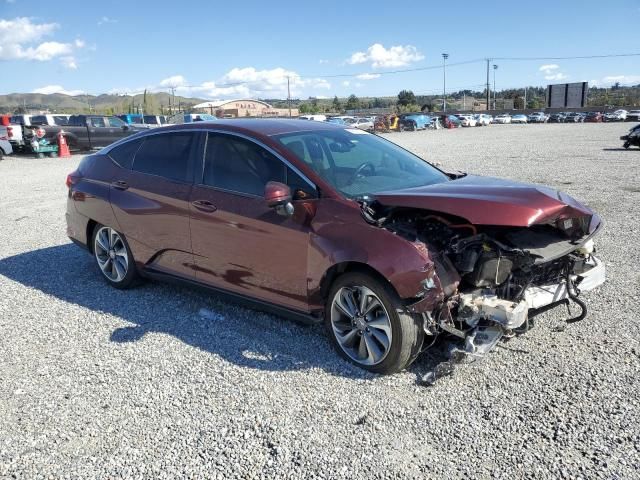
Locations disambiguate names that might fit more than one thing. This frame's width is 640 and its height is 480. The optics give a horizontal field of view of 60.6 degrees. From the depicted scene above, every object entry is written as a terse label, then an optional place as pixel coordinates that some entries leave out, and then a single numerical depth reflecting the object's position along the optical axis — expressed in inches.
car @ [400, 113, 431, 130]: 1879.6
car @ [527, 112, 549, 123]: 2780.5
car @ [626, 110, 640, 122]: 2347.9
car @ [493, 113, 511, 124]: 2768.2
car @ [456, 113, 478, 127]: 2266.5
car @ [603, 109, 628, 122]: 2373.3
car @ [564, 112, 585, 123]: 2571.4
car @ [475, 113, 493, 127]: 2396.0
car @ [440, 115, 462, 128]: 2114.9
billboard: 3513.8
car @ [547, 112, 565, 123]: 2694.1
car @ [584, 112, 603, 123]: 2463.1
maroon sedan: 140.6
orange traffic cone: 890.7
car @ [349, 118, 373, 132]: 1714.1
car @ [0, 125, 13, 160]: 856.9
